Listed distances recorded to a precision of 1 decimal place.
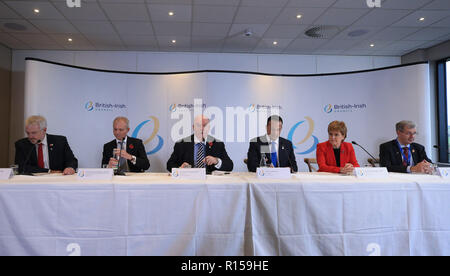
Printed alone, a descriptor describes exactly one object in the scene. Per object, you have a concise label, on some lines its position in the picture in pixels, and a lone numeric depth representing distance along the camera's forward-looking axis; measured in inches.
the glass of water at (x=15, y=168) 67.8
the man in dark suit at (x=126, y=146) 107.7
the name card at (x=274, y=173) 66.4
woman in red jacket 102.6
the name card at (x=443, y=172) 71.3
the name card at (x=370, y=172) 68.6
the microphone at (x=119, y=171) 73.4
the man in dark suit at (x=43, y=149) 92.4
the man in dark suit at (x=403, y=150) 104.1
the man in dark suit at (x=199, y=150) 102.7
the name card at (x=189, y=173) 64.6
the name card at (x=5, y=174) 63.7
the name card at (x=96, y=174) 63.3
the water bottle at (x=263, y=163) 75.1
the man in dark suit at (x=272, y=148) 105.4
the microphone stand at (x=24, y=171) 73.9
